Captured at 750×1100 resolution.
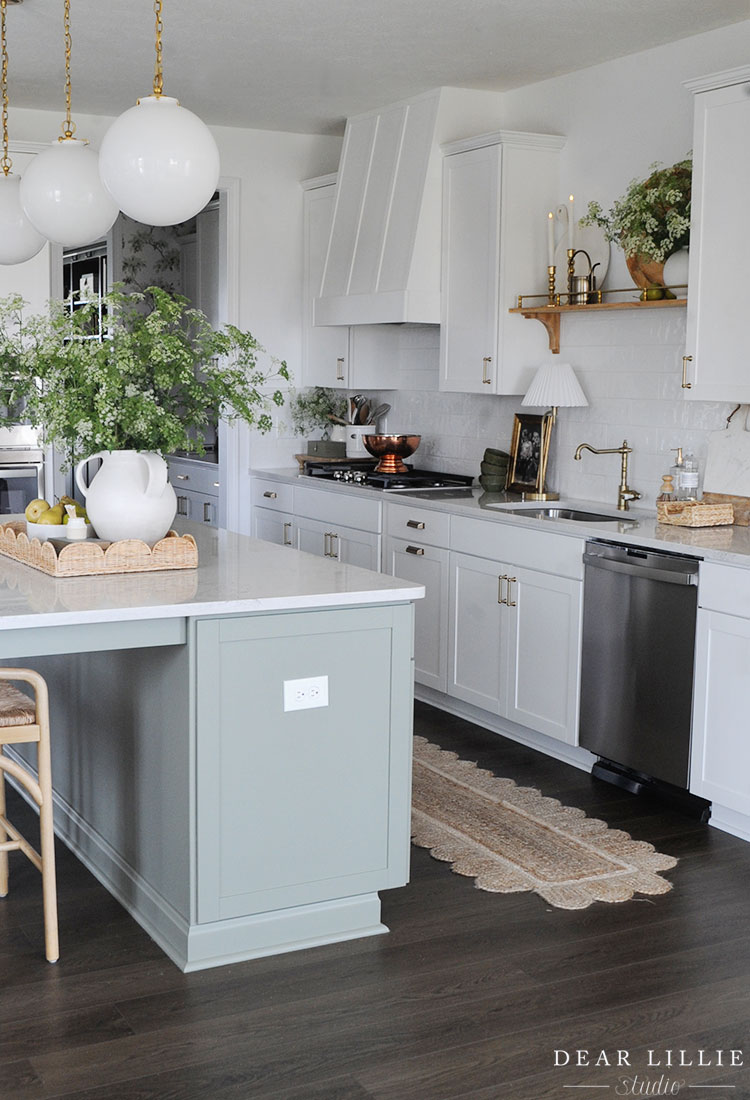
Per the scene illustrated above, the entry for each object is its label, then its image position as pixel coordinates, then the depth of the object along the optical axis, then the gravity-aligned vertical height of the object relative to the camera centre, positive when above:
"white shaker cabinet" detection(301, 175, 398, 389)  6.63 +0.36
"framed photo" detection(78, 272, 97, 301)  8.50 +0.87
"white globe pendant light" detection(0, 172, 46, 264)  3.56 +0.52
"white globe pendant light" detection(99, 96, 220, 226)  2.65 +0.53
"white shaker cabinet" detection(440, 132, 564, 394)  5.28 +0.73
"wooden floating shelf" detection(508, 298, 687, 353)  4.63 +0.41
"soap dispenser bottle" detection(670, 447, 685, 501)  4.64 -0.24
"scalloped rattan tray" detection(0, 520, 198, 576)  3.21 -0.41
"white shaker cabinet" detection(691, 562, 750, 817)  3.76 -0.87
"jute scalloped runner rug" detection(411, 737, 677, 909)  3.50 -1.35
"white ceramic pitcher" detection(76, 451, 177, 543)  3.36 -0.25
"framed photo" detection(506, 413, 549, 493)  5.44 -0.20
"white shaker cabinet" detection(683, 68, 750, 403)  4.04 +0.57
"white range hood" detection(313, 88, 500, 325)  5.64 +0.98
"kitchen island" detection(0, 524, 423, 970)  2.87 -0.83
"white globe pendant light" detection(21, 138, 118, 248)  3.17 +0.55
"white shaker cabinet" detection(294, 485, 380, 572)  5.70 -0.59
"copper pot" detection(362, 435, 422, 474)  6.15 -0.21
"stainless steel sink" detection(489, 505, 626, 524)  4.94 -0.44
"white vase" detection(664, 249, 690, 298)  4.47 +0.52
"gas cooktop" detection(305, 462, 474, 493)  5.80 -0.35
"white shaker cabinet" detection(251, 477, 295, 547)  6.50 -0.58
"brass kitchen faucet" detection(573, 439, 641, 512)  4.93 -0.33
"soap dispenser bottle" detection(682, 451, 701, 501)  4.61 -0.26
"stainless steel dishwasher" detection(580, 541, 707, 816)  4.01 -0.86
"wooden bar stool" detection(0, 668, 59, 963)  2.85 -0.84
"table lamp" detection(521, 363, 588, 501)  5.11 +0.09
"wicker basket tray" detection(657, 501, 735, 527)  4.38 -0.37
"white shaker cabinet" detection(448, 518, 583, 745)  4.52 -0.85
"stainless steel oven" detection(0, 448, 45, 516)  6.08 -0.38
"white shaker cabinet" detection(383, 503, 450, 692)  5.21 -0.71
